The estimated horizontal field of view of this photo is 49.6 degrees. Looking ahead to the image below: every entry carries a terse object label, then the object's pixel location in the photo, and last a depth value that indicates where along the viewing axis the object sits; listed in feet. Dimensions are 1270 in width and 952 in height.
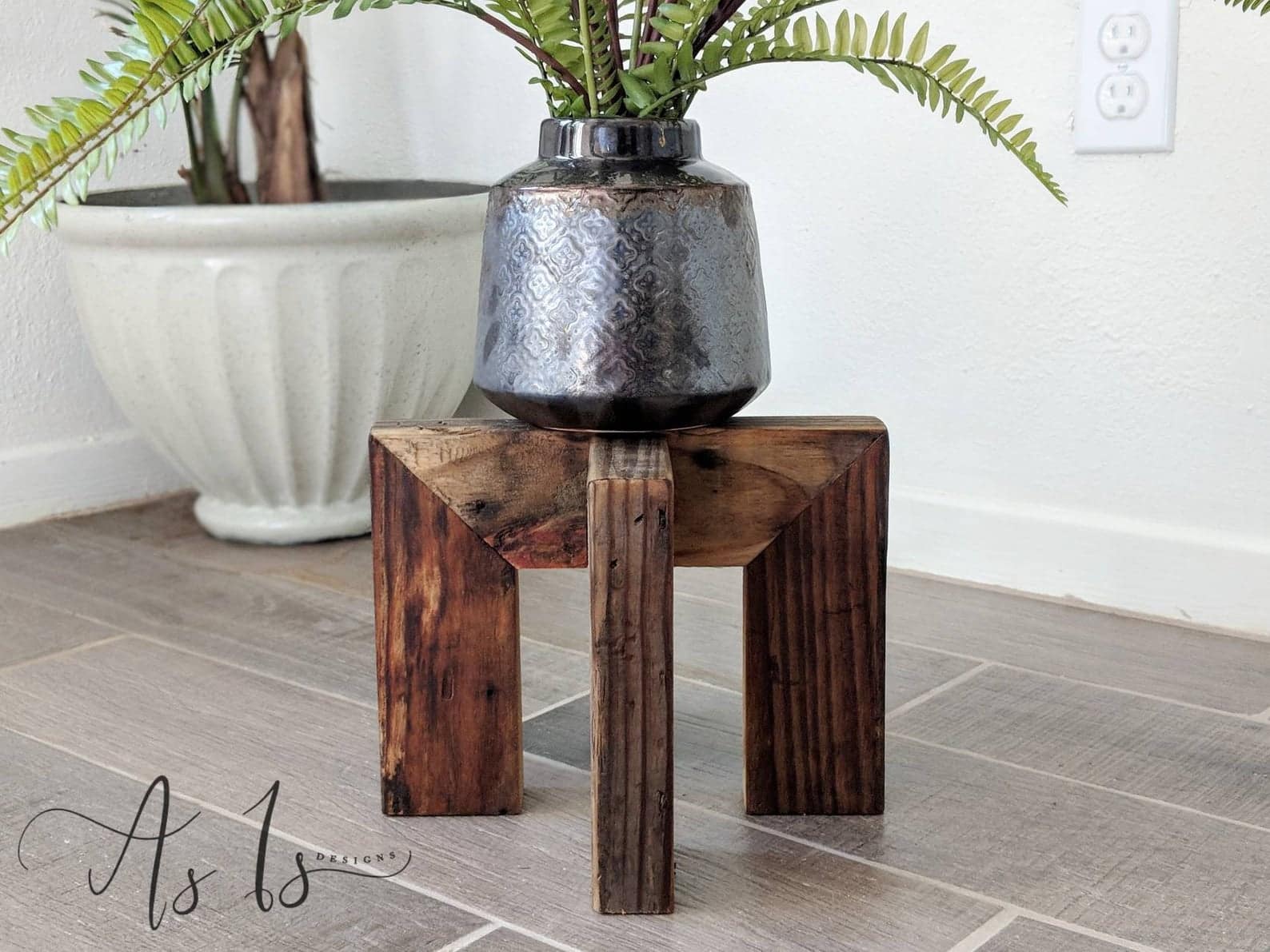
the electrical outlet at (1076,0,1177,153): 3.95
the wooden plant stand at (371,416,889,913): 2.76
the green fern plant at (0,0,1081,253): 2.27
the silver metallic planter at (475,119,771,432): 2.57
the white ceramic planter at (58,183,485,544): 4.52
